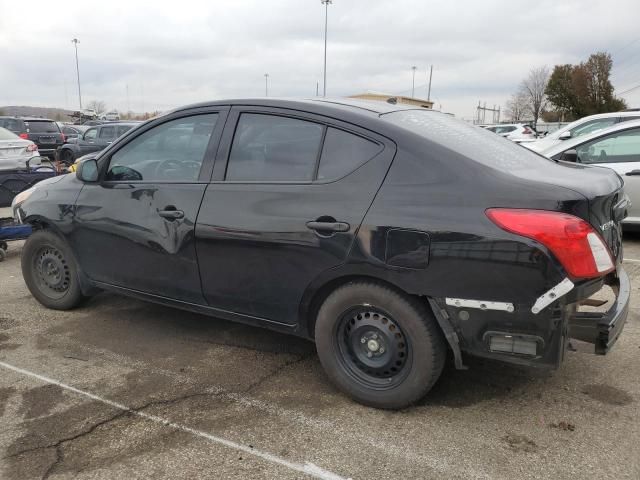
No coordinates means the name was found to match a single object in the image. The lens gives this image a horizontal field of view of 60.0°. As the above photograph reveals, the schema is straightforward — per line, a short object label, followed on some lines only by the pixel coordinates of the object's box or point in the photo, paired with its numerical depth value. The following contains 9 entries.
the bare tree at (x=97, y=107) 94.12
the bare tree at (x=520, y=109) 71.94
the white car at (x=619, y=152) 6.85
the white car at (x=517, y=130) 19.10
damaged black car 2.54
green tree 57.16
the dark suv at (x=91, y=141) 16.61
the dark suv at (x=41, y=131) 18.33
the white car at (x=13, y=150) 10.34
